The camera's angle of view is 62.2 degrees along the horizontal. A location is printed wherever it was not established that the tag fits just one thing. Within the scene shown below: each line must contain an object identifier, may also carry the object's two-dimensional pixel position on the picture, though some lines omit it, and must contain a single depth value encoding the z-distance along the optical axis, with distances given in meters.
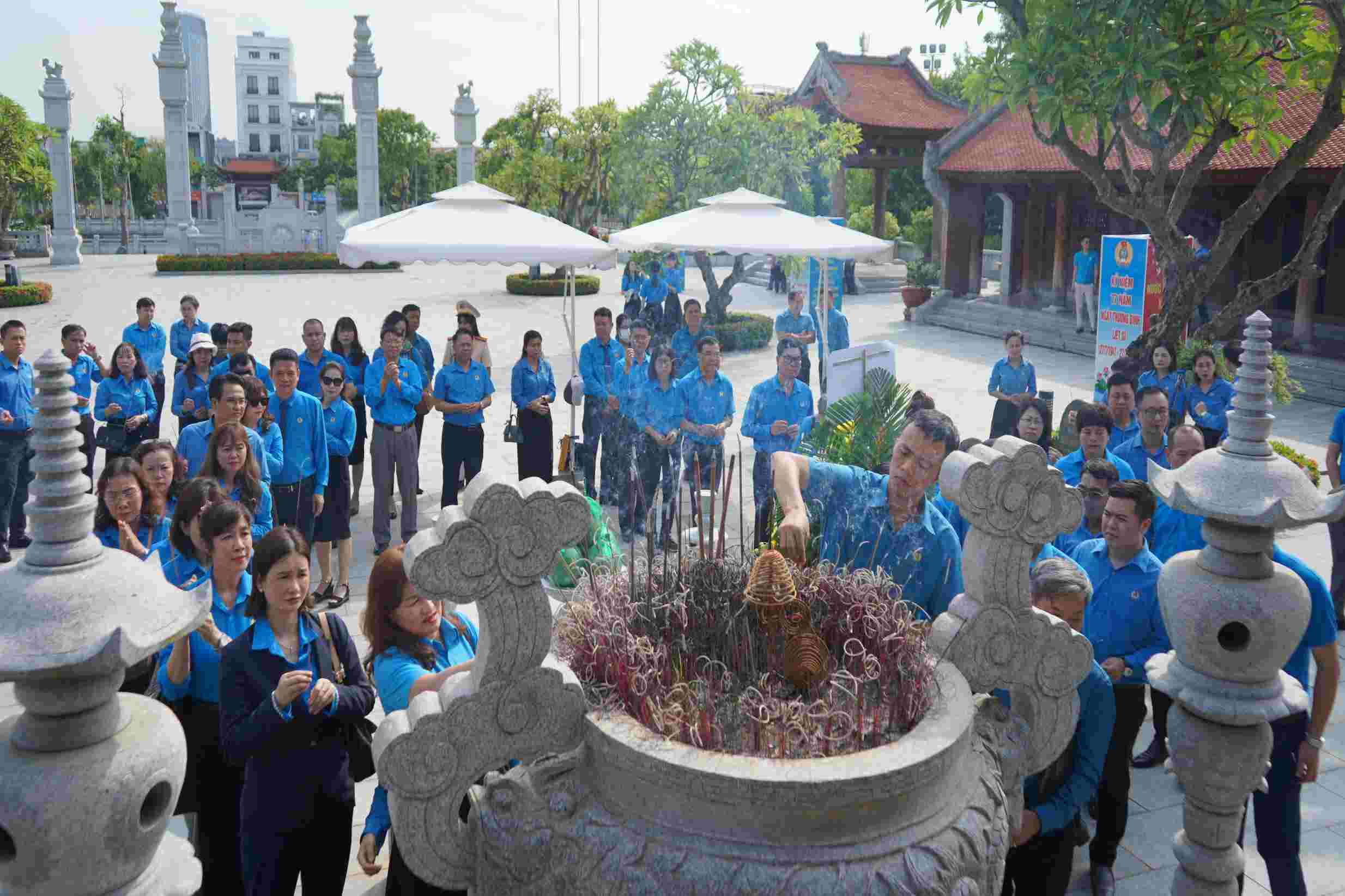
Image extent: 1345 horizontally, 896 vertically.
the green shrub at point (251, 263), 34.94
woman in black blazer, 3.33
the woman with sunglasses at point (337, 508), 7.59
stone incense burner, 2.48
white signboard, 9.64
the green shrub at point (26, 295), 26.09
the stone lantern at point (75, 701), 1.86
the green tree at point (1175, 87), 8.95
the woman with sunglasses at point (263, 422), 6.62
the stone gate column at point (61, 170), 38.09
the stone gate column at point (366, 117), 42.28
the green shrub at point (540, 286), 30.14
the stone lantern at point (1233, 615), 2.85
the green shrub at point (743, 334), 20.14
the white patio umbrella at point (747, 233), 10.13
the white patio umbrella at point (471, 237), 8.72
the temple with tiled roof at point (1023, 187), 17.20
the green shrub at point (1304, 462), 9.05
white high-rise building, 103.75
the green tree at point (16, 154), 38.19
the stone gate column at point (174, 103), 41.44
